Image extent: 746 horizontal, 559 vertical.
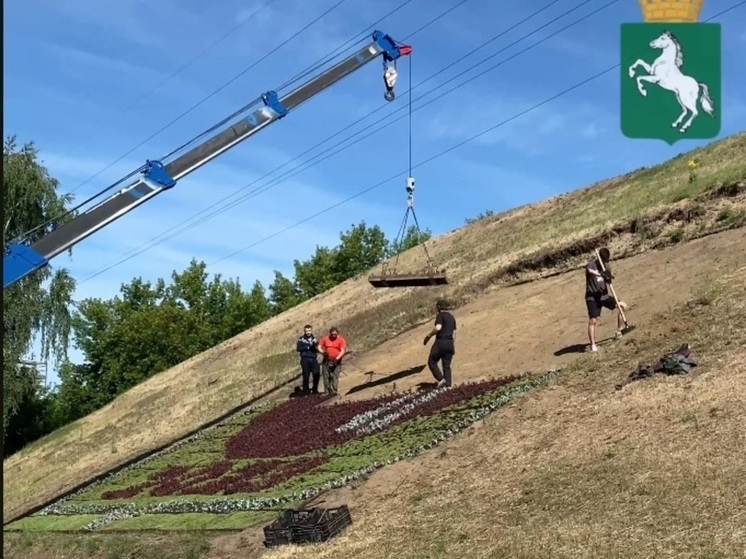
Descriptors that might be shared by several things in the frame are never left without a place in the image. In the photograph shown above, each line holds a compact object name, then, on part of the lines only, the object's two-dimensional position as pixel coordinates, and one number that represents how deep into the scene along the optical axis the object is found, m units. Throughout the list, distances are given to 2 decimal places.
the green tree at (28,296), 36.97
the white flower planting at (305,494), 14.62
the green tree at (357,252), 97.69
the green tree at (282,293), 97.44
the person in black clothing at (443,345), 19.56
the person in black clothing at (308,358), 24.67
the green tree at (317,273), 97.06
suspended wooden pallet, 21.59
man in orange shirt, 24.11
